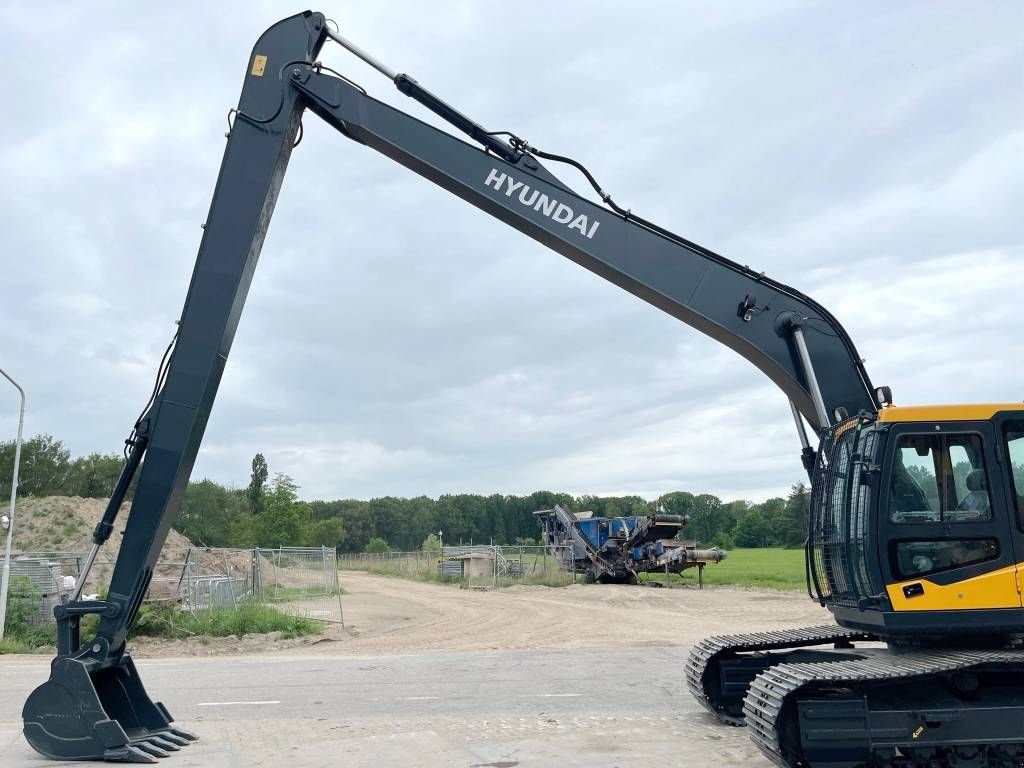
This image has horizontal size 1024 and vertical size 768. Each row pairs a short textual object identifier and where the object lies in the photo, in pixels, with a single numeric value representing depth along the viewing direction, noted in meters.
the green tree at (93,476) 67.50
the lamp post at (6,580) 18.67
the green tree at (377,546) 90.19
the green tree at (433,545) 48.44
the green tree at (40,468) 60.22
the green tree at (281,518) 56.56
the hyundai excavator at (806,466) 6.99
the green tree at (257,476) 85.74
